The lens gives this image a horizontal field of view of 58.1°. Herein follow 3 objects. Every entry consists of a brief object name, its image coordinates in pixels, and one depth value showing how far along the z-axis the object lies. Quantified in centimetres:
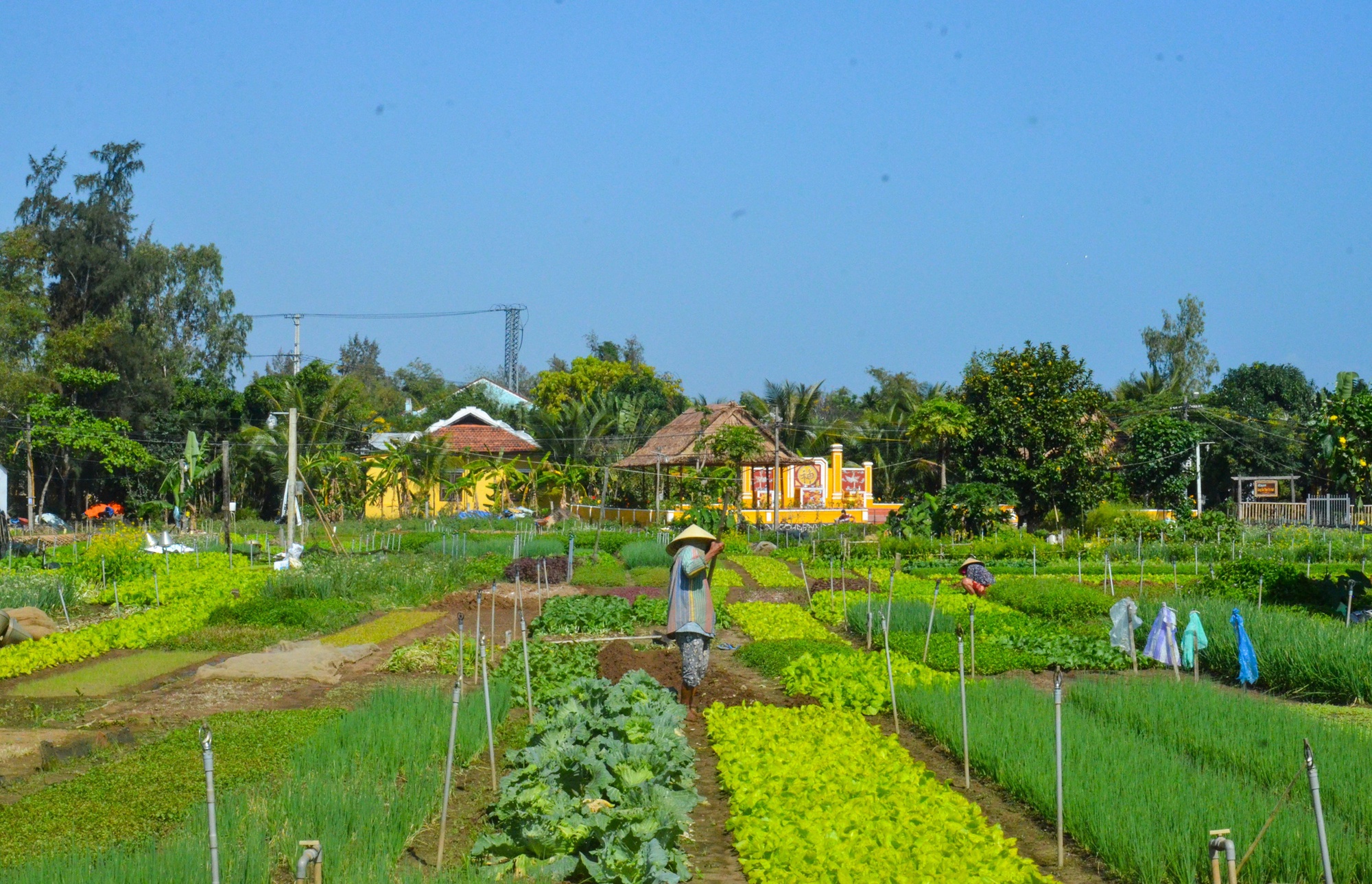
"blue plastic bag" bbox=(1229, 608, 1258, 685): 1285
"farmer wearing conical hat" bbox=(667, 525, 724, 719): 1154
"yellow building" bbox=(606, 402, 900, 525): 4000
